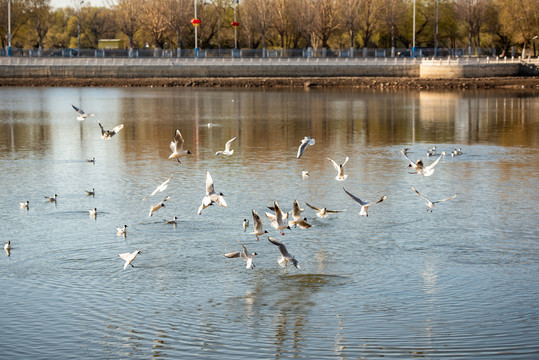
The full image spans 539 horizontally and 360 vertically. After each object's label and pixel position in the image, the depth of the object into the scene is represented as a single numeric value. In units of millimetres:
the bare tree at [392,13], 105250
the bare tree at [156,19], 107438
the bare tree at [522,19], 96062
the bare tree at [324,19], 105938
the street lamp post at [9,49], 92769
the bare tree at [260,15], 106125
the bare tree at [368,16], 106375
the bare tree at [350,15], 105375
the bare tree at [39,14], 110875
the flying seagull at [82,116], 21772
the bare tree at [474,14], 106062
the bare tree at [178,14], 105875
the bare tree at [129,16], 108938
